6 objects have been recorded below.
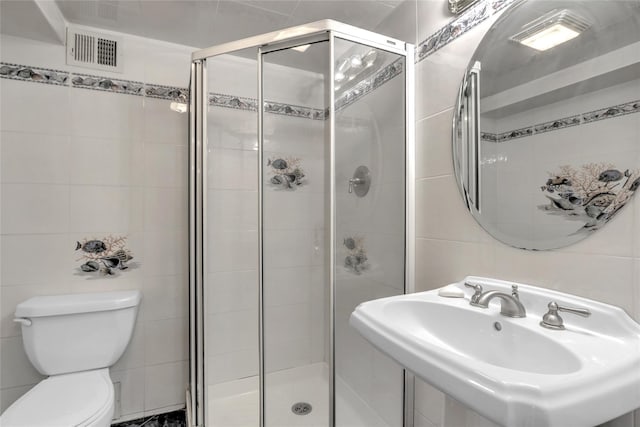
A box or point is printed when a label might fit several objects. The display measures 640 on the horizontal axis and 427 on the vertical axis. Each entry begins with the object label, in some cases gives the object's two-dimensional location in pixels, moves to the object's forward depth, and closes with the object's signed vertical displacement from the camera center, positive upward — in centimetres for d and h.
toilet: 117 -62
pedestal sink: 47 -29
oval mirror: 71 +25
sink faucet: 80 -24
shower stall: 119 +1
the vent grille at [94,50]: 156 +86
